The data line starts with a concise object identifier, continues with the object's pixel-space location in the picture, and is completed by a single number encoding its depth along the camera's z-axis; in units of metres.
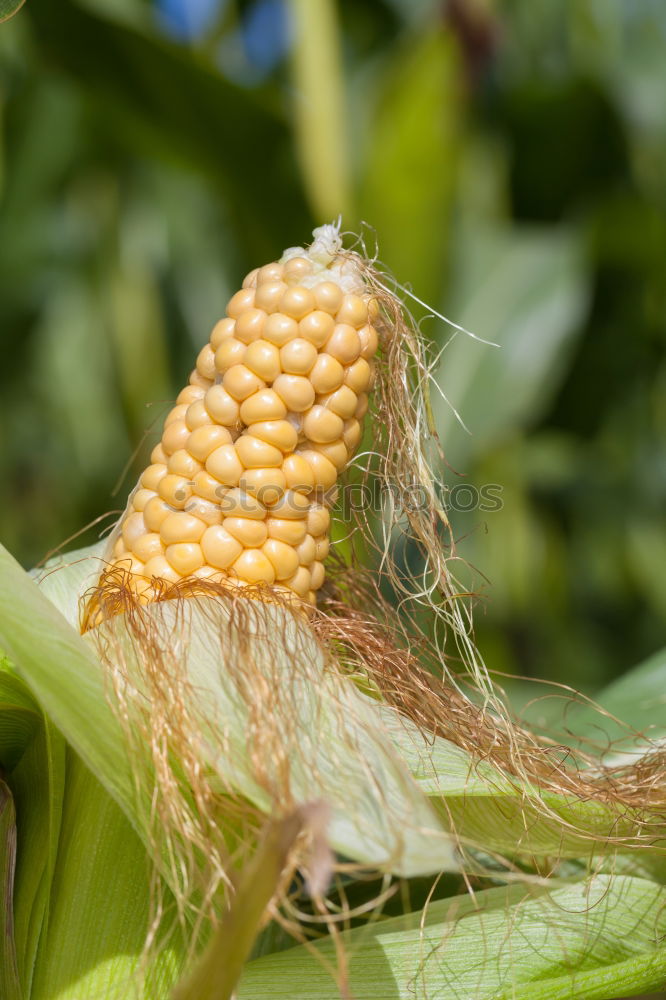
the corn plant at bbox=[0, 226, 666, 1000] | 0.60
